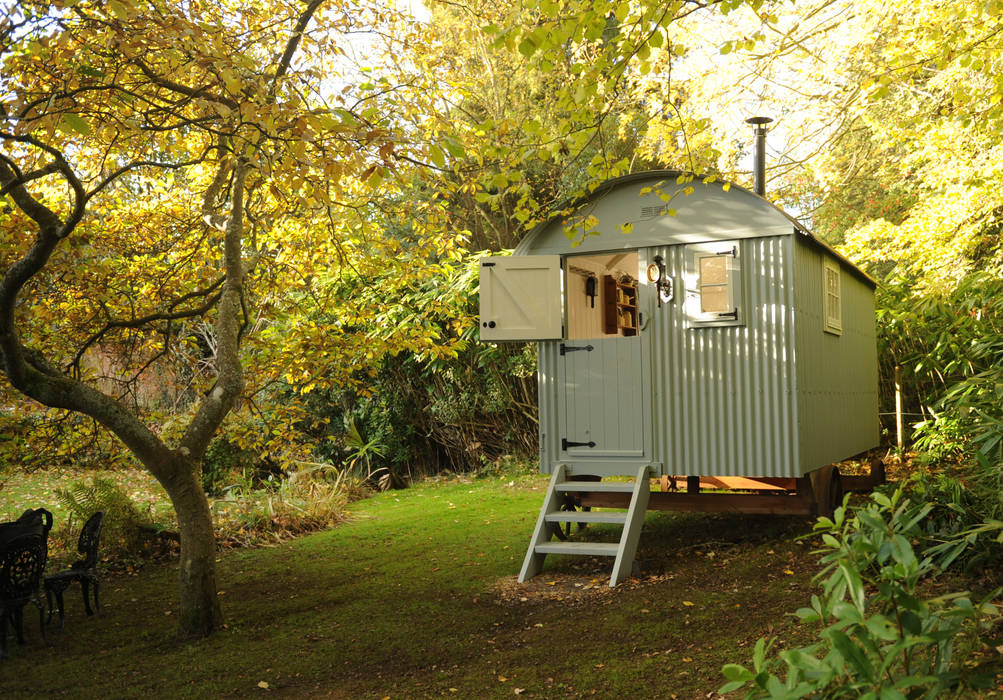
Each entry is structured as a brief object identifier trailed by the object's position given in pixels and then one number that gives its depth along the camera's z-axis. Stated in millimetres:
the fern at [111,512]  8492
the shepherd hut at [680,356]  6898
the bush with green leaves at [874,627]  2059
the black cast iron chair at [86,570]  6133
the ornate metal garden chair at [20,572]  5504
